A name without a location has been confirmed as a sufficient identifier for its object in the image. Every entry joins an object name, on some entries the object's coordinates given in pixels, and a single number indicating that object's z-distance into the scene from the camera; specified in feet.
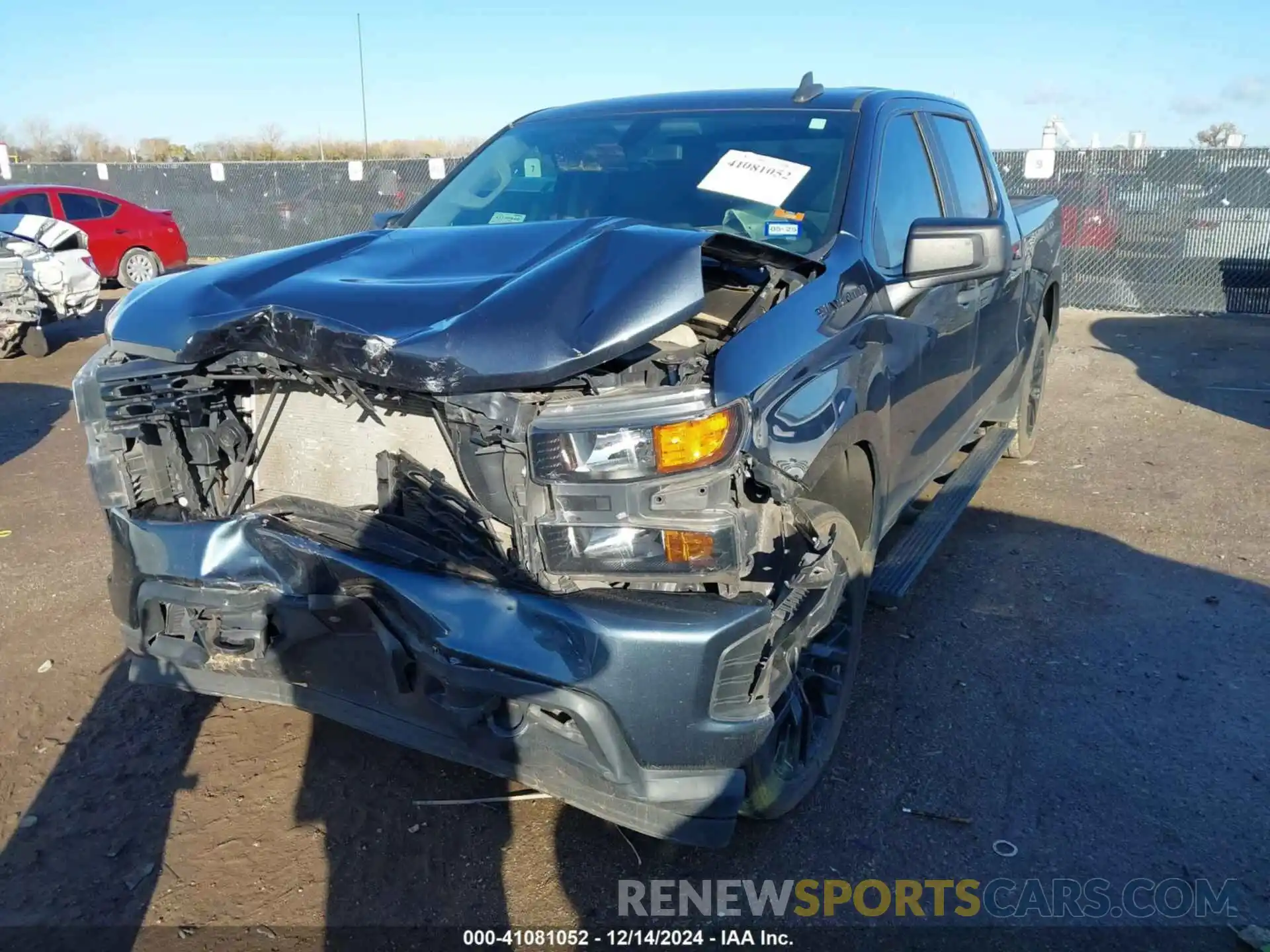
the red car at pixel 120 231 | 48.32
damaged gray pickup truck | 7.64
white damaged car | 33.81
